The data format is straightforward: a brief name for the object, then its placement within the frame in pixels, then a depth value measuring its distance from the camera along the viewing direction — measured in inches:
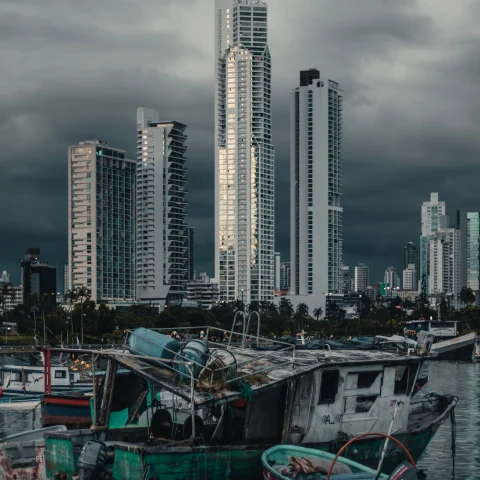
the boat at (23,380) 2407.7
